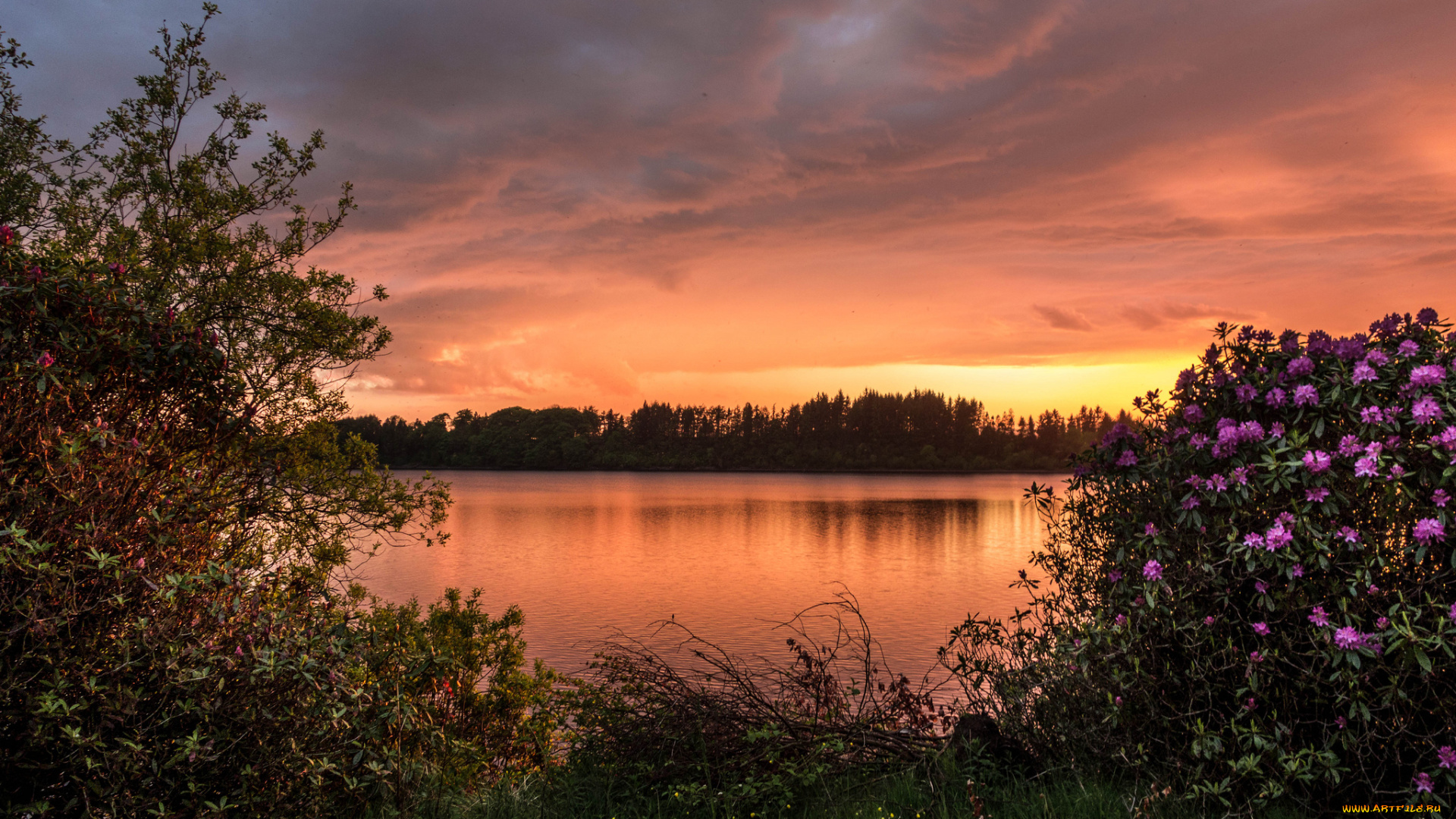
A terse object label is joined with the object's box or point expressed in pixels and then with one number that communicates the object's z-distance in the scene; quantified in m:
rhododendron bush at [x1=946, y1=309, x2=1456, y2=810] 4.20
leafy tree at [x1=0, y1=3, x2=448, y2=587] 9.82
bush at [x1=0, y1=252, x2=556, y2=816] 3.65
